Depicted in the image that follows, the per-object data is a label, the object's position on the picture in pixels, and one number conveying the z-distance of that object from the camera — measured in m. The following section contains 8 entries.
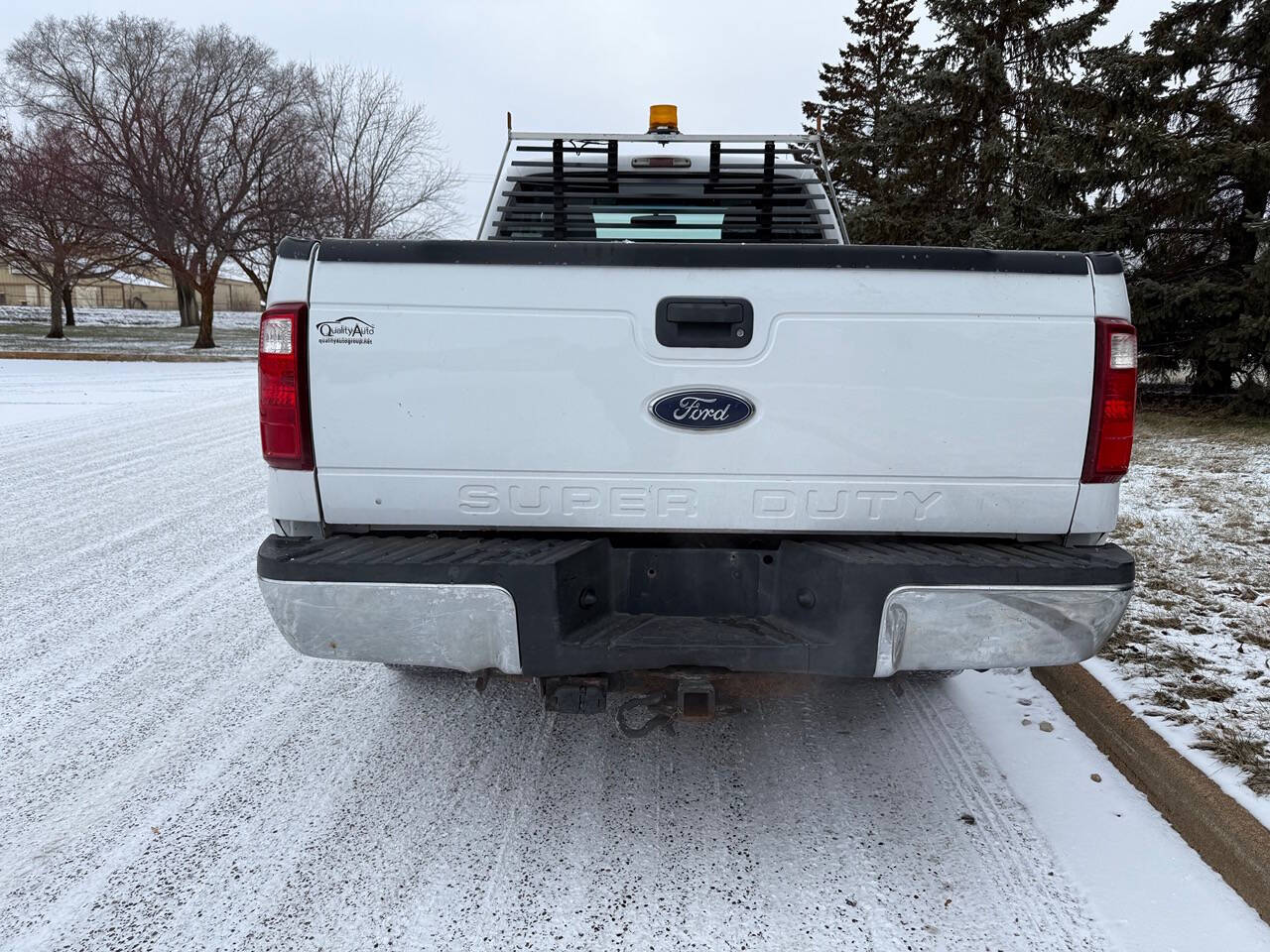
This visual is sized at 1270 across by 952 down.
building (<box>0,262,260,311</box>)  70.94
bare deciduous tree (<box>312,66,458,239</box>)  37.00
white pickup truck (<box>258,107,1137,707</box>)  2.35
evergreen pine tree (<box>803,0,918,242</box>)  17.61
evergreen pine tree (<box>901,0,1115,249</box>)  14.56
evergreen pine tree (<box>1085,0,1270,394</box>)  11.35
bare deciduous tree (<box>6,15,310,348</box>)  27.33
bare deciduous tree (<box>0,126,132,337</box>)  27.06
